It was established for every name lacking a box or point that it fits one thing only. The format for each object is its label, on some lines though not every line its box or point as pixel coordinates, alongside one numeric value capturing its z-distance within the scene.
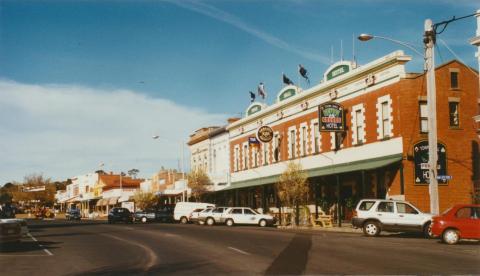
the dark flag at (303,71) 46.44
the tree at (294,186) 39.72
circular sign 48.28
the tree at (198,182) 58.59
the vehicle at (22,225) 22.62
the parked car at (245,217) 42.27
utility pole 27.62
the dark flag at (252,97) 58.12
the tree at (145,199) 78.06
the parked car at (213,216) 44.59
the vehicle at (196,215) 46.54
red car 22.06
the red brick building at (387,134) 33.72
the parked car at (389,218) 26.73
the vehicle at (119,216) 54.91
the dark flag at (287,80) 49.25
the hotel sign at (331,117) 38.16
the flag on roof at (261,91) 54.19
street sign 28.08
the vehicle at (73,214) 83.75
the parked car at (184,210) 52.44
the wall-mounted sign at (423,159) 33.34
